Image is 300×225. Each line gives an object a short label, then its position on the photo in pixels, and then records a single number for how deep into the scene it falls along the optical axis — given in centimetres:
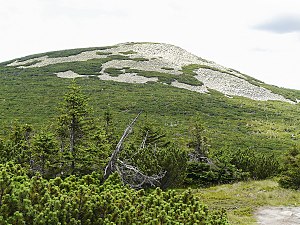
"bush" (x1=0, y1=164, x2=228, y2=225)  629
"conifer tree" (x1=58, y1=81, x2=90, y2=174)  2092
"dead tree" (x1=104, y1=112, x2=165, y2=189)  1044
